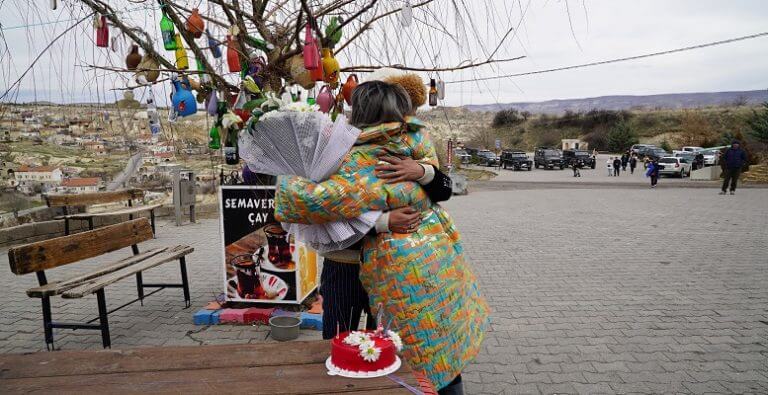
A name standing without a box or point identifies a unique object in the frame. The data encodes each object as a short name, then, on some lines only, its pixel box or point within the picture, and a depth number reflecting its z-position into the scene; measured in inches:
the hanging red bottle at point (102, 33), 108.8
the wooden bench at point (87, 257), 131.0
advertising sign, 160.4
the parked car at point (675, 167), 1184.2
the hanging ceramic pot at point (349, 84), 131.1
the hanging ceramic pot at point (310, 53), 109.0
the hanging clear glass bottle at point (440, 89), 118.6
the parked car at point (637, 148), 1791.3
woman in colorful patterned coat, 75.6
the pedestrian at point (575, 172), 1262.3
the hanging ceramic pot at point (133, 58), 119.0
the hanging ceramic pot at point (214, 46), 122.1
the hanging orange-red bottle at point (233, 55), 124.7
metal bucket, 147.7
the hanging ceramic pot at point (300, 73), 122.5
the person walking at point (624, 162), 1501.2
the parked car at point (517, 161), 1560.0
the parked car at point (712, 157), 1230.7
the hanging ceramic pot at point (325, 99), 123.6
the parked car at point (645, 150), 1743.4
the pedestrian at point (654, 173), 863.7
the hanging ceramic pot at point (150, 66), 122.3
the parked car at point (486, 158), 1728.6
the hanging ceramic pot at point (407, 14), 101.6
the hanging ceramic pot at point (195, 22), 116.0
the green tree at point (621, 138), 2348.7
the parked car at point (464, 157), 1868.4
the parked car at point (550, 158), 1610.5
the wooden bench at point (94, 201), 279.7
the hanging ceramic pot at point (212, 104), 124.7
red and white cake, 64.1
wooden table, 62.5
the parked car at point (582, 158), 1592.0
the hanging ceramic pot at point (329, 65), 121.3
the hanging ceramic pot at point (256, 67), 132.4
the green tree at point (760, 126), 1110.7
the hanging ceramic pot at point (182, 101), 123.6
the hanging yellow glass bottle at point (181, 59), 127.5
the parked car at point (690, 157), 1238.1
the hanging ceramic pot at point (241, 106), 124.7
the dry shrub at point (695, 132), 2075.5
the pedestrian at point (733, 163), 621.0
